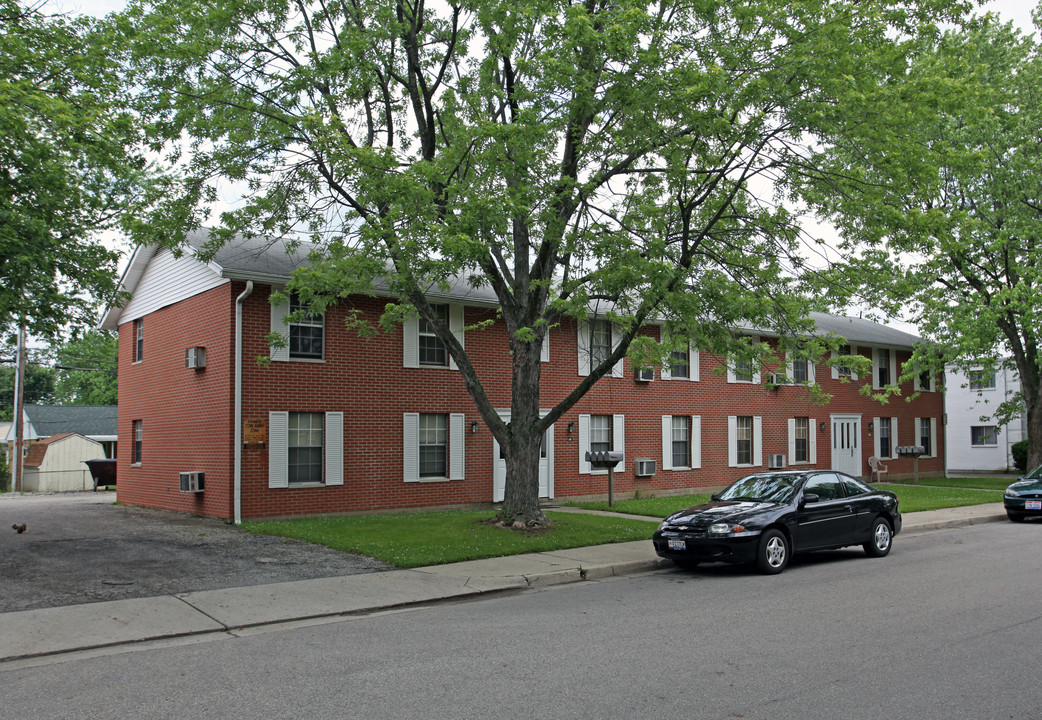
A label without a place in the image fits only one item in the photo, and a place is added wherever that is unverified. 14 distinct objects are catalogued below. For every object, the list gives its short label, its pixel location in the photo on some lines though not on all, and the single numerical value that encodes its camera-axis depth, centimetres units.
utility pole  3086
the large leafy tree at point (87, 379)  5158
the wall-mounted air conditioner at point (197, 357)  1766
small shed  3350
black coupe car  1124
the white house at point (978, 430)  4344
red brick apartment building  1692
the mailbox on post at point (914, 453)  2811
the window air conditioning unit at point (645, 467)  2305
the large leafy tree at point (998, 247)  2402
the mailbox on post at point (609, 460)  1933
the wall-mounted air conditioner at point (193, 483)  1738
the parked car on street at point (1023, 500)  1872
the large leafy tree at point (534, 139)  1127
